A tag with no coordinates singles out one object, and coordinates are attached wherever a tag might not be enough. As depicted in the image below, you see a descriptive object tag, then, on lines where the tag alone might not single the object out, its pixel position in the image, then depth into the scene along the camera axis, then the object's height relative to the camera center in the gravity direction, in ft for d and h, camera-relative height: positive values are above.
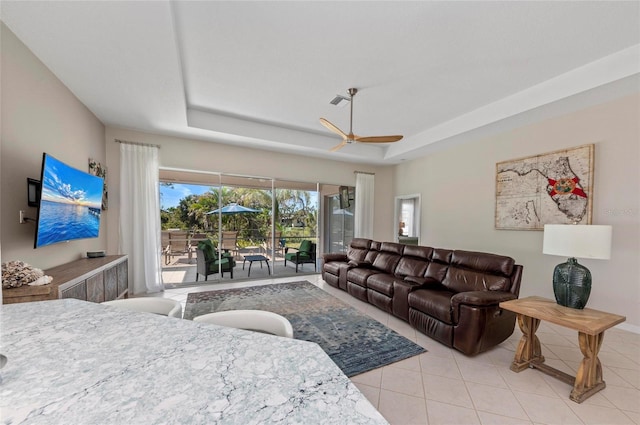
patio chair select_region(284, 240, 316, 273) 19.30 -3.20
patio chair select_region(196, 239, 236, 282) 15.69 -3.19
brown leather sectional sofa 8.07 -3.02
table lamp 6.95 -1.04
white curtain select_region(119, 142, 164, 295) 13.80 -0.34
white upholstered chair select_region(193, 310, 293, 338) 4.48 -1.94
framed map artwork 10.94 +1.27
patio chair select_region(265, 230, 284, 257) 18.69 -2.43
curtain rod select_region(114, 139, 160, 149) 13.75 +3.68
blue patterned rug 8.03 -4.46
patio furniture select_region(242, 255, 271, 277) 18.01 -3.36
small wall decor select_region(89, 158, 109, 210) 11.64 +1.79
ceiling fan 11.07 +3.44
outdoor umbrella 16.73 +0.10
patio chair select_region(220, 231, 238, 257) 16.94 -2.09
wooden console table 5.86 -2.07
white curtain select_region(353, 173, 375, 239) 21.13 +0.60
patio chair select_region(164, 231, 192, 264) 15.80 -2.19
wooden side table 6.29 -3.18
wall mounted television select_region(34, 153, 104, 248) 7.06 +0.15
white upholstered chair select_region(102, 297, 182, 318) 5.16 -1.97
